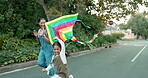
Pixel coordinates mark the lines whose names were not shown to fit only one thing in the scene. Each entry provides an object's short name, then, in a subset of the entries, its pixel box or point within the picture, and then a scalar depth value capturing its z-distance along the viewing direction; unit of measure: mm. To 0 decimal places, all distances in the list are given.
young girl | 3156
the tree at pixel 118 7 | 15230
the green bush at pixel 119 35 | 46156
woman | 4263
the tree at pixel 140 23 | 59934
